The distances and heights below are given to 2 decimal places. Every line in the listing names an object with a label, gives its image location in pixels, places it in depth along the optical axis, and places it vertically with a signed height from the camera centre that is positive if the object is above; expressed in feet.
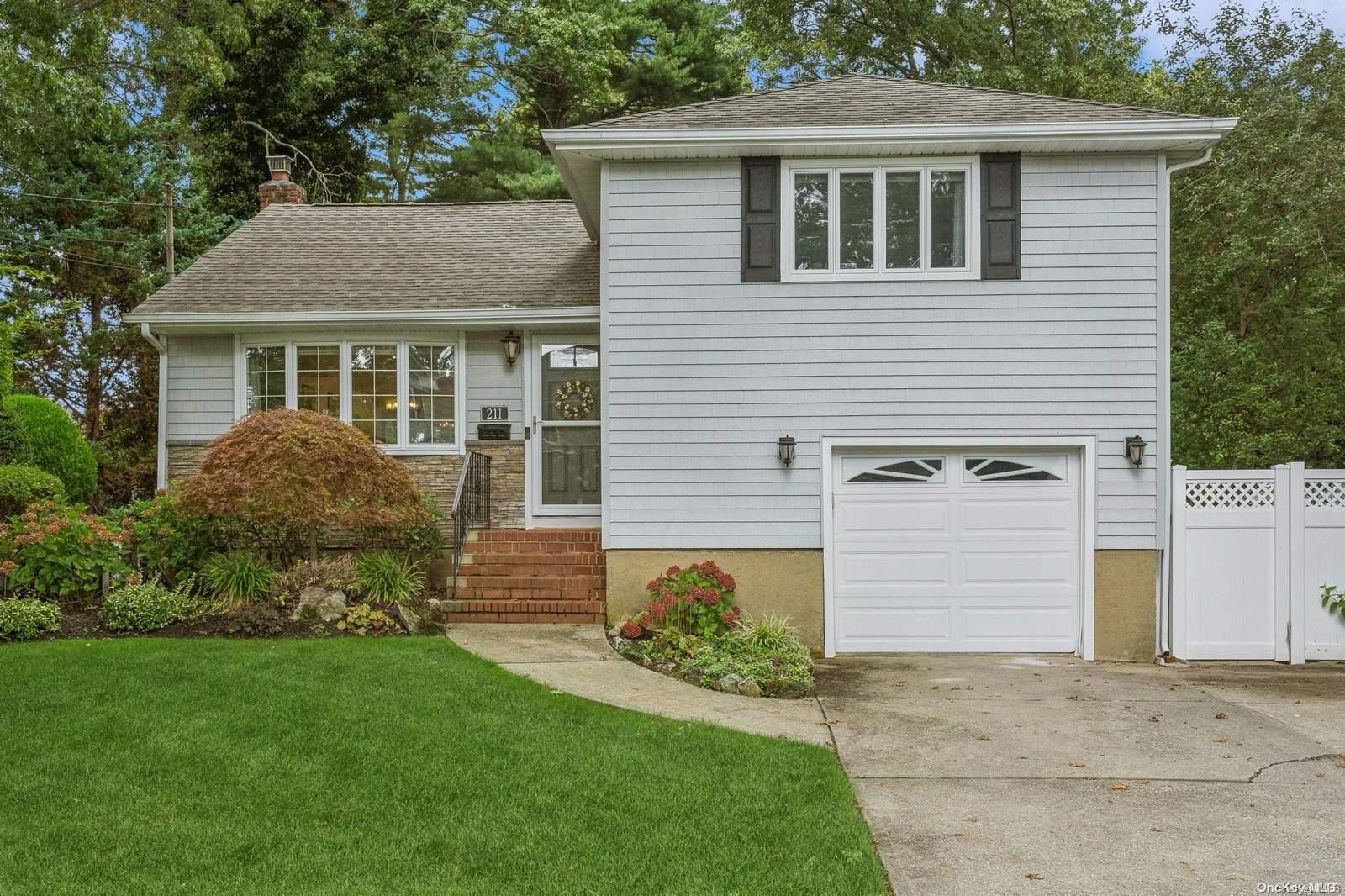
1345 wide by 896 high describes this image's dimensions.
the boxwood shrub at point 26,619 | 25.09 -4.96
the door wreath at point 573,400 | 33.14 +1.30
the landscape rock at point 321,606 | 26.17 -4.77
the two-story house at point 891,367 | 27.07 +2.06
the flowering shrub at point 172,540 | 28.22 -3.17
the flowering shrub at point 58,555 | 27.12 -3.48
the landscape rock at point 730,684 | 21.74 -5.75
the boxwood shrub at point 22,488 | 29.89 -1.71
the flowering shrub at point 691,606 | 25.43 -4.60
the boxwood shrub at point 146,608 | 25.61 -4.77
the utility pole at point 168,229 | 51.96 +11.59
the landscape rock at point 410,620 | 25.94 -5.12
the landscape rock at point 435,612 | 26.63 -5.04
